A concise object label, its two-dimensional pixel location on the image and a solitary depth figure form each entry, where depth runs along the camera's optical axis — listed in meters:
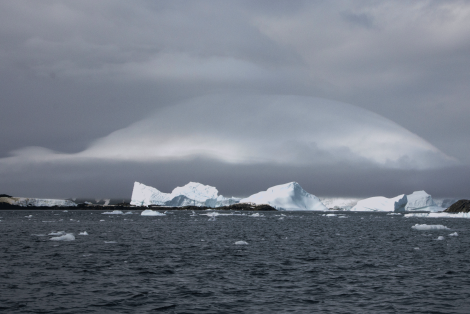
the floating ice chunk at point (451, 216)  112.27
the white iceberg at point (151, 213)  101.96
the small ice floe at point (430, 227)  52.61
